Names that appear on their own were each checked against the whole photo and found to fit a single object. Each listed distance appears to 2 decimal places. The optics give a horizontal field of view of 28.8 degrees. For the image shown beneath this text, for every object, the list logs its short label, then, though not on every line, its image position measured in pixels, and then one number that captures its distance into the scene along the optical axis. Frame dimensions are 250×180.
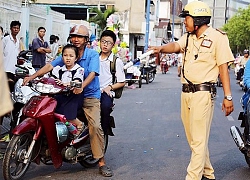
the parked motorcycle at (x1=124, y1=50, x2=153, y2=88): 18.55
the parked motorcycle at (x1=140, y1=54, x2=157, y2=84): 21.48
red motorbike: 4.96
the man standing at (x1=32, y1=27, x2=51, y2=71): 12.09
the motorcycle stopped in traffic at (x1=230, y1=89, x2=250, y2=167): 6.04
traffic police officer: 5.04
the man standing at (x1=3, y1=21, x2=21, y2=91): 8.86
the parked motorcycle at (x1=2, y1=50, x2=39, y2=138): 6.78
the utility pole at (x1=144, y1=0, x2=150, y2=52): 30.25
